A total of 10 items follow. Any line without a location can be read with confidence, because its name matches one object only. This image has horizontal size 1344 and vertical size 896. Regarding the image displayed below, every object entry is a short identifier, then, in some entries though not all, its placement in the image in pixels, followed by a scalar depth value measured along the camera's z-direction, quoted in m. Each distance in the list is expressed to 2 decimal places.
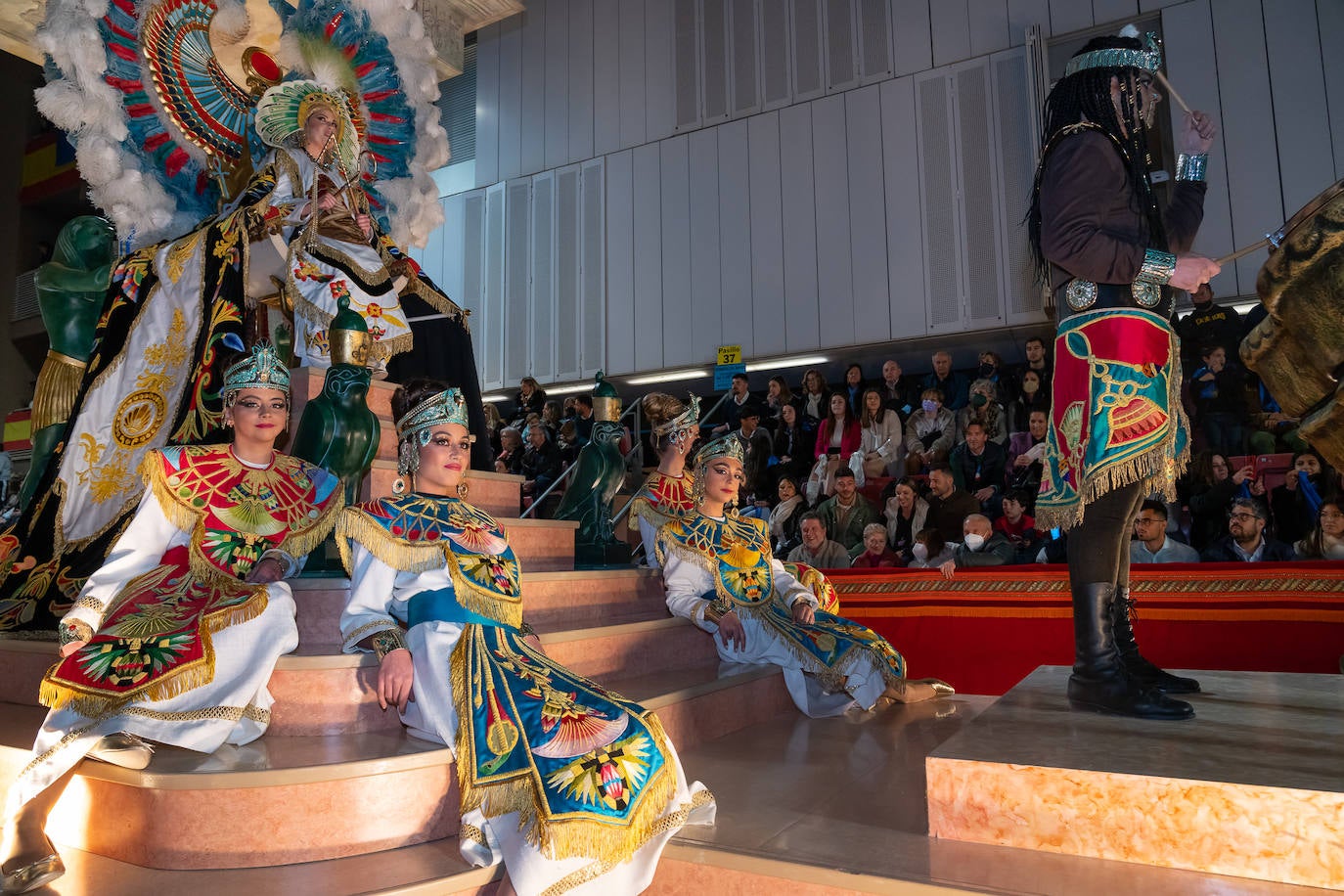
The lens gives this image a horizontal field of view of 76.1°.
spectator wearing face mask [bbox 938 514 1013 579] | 4.48
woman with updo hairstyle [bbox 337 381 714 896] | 1.75
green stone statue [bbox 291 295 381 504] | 2.77
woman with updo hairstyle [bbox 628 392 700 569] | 3.88
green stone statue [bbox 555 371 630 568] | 3.91
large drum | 1.19
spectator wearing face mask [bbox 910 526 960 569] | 4.85
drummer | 2.13
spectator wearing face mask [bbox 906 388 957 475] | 6.59
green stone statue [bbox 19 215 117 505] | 3.65
